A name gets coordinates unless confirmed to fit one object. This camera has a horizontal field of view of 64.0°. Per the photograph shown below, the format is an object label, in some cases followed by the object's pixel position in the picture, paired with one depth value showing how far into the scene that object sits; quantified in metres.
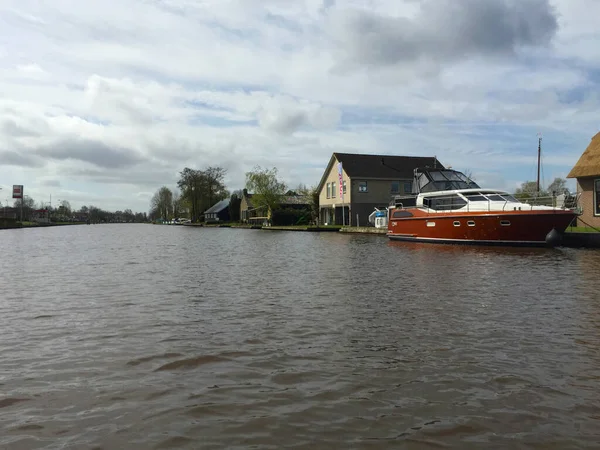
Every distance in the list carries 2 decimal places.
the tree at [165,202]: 149.62
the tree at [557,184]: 72.56
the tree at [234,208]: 98.56
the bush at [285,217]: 68.12
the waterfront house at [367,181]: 46.75
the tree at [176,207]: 147.41
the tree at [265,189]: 69.81
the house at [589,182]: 26.02
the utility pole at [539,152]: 44.23
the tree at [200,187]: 102.19
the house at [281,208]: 69.09
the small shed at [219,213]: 103.56
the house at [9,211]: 130.88
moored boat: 22.69
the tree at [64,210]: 182.94
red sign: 111.24
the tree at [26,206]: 132.75
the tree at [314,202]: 57.31
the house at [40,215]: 127.24
